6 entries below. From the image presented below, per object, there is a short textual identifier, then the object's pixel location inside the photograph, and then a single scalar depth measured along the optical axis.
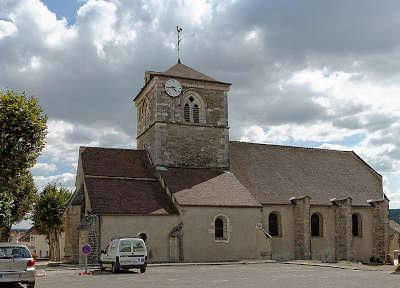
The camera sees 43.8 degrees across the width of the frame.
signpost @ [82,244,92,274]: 23.12
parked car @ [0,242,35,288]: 14.73
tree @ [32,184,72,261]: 47.56
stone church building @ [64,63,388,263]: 30.27
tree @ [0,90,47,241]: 25.19
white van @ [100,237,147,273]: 22.41
